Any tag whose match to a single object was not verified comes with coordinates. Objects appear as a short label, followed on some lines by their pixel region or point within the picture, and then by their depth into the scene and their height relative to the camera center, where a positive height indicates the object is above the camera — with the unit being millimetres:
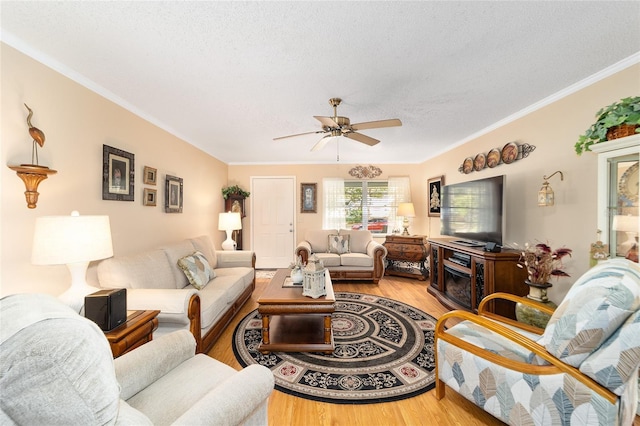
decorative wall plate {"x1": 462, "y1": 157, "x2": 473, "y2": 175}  3727 +706
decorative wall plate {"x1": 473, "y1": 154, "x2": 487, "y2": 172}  3452 +709
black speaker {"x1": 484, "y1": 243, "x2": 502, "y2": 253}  2736 -385
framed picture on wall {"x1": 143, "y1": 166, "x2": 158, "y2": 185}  2872 +416
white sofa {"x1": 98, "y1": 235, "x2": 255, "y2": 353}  1973 -733
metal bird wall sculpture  1709 +511
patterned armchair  1104 -751
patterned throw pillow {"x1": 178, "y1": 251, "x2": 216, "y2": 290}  2736 -662
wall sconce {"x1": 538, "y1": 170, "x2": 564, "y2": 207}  2409 +171
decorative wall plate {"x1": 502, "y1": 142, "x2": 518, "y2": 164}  2922 +718
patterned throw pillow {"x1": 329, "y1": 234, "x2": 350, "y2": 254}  4766 -615
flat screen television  2756 +20
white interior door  5602 -169
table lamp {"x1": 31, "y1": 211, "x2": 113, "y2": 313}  1505 -216
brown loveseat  4312 -753
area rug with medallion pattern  1831 -1284
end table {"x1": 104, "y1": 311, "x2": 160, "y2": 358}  1449 -752
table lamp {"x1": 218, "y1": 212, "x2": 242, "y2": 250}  4378 -227
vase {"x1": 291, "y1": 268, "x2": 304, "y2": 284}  2701 -693
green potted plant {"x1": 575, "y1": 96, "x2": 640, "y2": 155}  1560 +593
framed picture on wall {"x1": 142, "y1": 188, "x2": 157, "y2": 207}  2865 +158
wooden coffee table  2256 -926
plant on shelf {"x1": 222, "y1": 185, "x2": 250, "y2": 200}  5070 +392
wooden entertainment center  2623 -719
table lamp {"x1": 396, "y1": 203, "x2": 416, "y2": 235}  4980 +23
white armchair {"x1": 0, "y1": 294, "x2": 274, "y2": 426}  527 -369
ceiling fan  2221 +794
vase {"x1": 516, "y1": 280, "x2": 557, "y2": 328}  2102 -829
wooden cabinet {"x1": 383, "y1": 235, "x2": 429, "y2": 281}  4609 -801
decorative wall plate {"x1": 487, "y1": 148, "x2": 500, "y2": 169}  3189 +711
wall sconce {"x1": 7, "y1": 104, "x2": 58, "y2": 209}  1642 +253
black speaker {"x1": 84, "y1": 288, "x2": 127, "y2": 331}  1477 -586
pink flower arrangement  2154 -436
